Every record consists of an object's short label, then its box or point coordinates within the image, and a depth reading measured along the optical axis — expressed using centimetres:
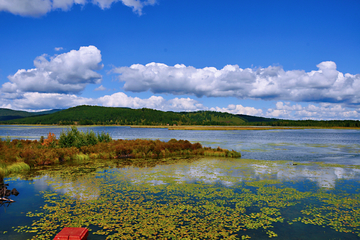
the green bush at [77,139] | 2981
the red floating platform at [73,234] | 776
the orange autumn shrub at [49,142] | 2876
